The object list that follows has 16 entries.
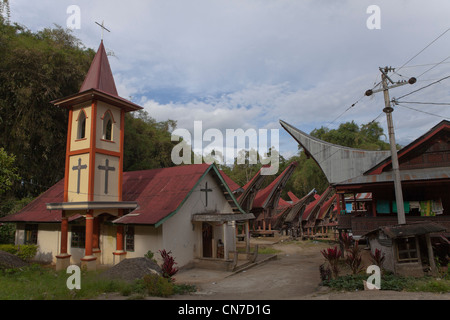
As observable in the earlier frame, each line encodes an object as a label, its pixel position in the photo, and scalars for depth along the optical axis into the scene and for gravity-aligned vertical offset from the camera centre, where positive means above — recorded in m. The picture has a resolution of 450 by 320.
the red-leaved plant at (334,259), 12.60 -2.09
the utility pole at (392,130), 13.20 +3.38
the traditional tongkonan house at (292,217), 35.97 -0.93
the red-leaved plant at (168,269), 12.08 -2.21
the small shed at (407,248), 12.23 -1.74
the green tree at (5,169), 13.09 +2.02
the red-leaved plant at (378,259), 12.80 -2.16
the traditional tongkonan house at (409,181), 15.62 +1.28
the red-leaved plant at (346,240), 15.78 -1.72
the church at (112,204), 15.14 +0.49
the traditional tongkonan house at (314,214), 37.62 -0.69
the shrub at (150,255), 15.24 -2.07
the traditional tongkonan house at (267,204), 33.16 +0.60
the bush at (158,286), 9.92 -2.41
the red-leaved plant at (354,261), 12.70 -2.21
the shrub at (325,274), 12.41 -2.68
